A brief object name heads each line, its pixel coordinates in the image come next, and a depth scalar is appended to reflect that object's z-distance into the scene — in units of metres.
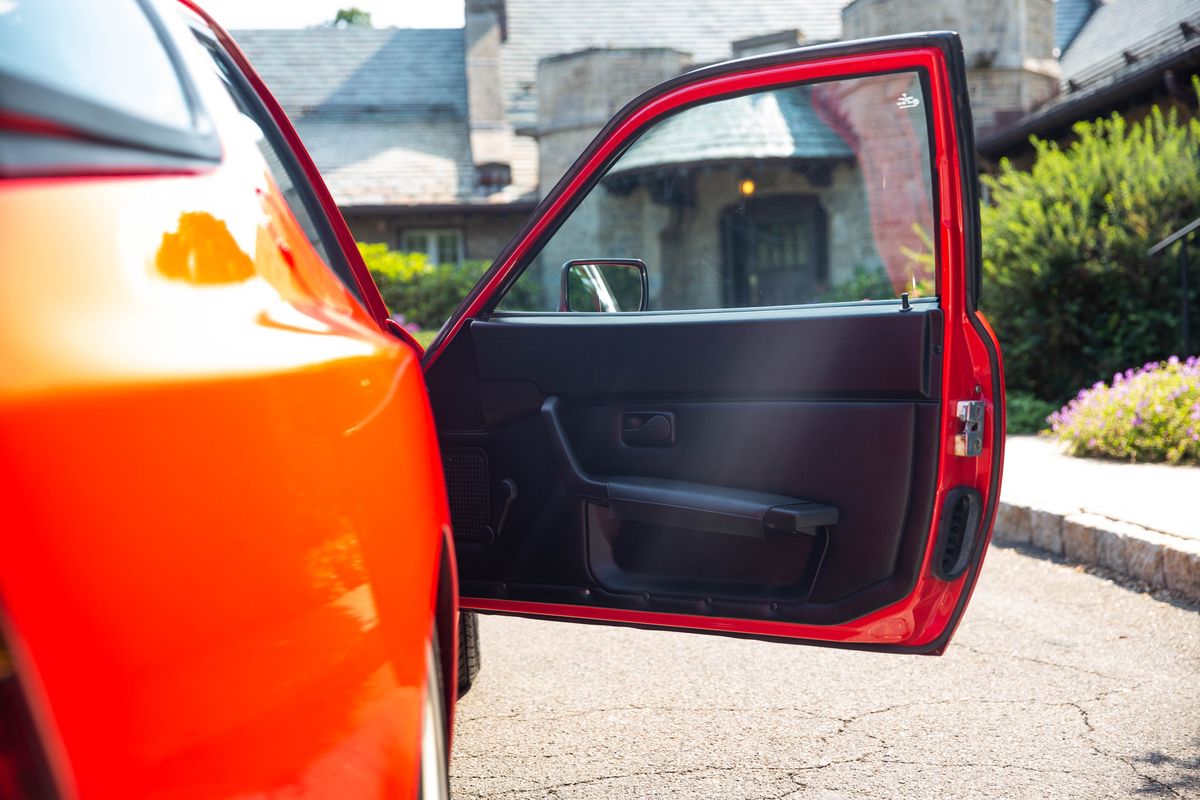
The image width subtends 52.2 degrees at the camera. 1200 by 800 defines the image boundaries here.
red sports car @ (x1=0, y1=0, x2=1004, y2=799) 0.96
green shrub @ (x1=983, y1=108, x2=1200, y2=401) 11.91
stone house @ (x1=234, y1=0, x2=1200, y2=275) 21.16
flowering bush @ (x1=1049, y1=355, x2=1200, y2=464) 8.64
